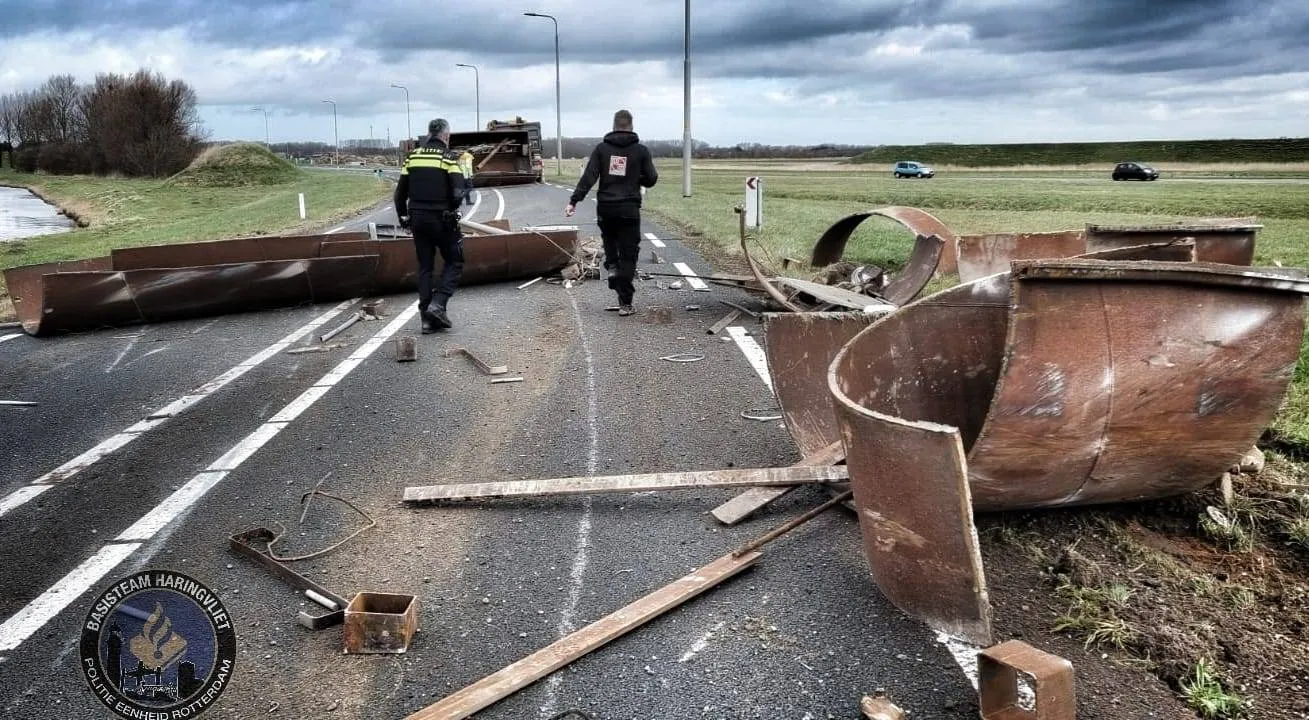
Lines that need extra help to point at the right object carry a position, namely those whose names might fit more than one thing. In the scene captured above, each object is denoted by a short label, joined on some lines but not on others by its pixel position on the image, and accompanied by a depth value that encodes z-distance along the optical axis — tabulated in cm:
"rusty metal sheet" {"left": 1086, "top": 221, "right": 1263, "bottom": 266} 550
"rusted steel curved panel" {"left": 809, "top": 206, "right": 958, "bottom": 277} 816
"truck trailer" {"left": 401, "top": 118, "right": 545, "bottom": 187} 3662
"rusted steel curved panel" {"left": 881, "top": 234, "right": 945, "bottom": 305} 831
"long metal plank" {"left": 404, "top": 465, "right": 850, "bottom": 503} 442
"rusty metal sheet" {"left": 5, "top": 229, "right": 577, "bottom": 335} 891
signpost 1327
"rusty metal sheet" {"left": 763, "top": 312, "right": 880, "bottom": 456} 512
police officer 869
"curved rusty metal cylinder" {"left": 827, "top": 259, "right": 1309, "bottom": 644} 326
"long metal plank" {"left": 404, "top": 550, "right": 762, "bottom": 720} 283
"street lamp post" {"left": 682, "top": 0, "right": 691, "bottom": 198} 2566
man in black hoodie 951
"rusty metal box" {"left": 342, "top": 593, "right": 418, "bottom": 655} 318
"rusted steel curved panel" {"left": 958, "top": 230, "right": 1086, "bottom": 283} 878
